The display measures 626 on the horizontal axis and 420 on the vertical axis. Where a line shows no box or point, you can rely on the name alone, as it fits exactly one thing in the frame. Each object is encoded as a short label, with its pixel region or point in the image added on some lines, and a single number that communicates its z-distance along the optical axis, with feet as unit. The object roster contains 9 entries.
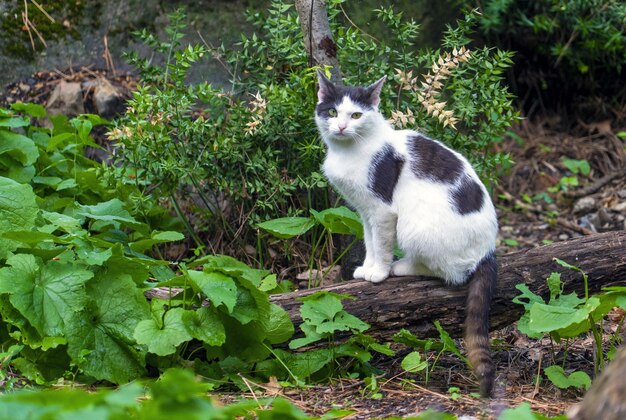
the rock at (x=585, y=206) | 40.62
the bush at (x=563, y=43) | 40.93
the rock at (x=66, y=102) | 35.86
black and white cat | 23.77
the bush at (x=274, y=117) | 28.37
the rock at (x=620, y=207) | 39.45
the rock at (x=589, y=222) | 39.09
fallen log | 23.76
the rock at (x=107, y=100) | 35.88
